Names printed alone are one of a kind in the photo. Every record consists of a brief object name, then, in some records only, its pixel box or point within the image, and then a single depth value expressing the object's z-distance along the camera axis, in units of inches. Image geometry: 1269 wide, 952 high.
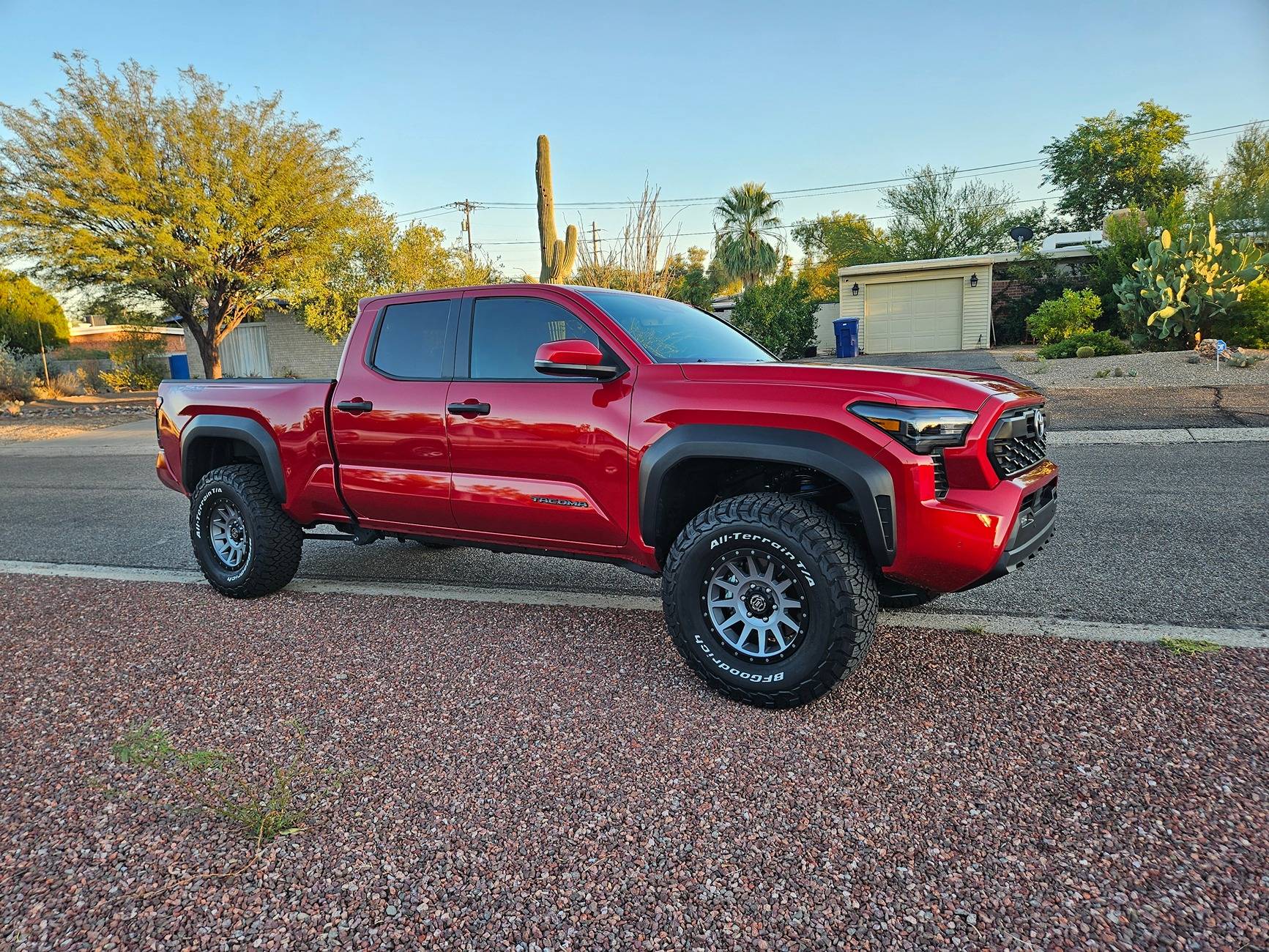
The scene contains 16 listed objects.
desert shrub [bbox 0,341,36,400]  988.6
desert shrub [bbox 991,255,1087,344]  1008.9
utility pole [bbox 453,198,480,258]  1968.5
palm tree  1854.1
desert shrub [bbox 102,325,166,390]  1224.8
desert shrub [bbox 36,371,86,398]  1051.3
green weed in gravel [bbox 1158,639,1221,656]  146.5
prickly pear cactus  636.7
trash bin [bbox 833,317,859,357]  1005.2
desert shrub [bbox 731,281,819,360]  904.9
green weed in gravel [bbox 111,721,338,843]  105.3
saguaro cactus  588.7
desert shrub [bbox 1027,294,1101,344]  786.2
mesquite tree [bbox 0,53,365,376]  761.6
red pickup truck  126.0
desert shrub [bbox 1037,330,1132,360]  710.5
